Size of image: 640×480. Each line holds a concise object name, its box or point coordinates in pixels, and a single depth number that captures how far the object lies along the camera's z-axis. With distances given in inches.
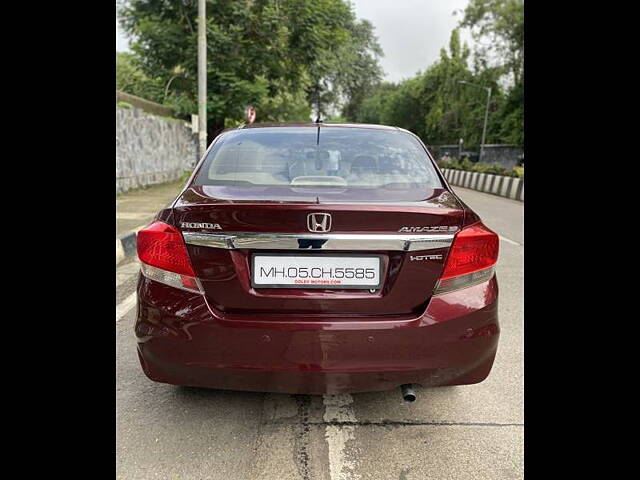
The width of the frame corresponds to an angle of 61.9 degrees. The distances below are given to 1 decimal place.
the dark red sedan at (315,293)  84.0
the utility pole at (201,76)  500.1
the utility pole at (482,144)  1481.3
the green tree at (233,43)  690.2
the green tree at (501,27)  1581.0
